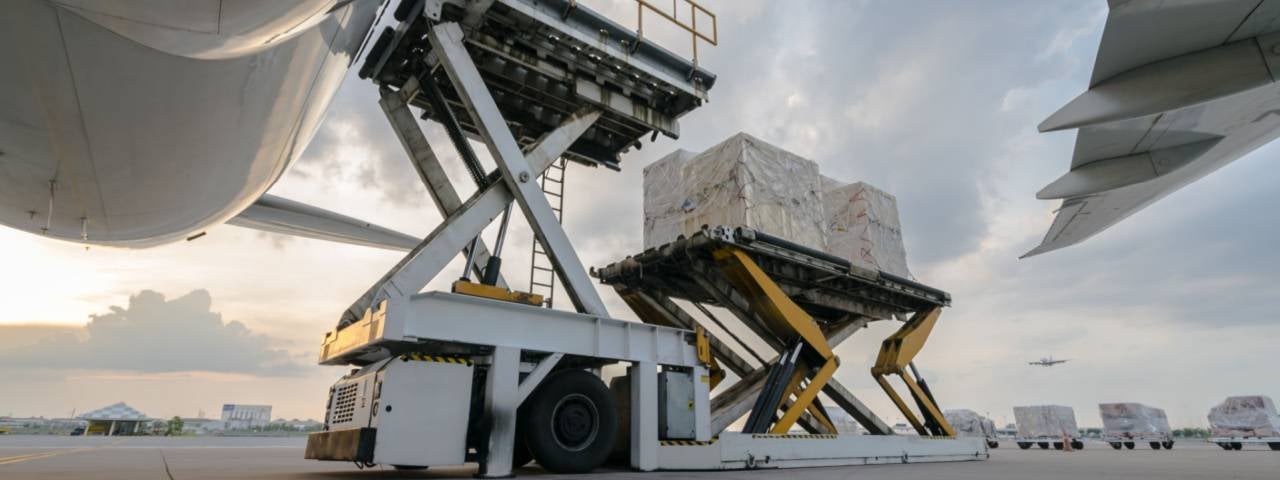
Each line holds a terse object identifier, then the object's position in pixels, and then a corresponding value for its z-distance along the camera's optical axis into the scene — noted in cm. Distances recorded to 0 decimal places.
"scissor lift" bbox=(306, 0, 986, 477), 608
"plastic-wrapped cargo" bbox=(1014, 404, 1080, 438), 2511
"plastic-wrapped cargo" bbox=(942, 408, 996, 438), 2823
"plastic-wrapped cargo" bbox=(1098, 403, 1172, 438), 2389
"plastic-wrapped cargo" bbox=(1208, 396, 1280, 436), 2291
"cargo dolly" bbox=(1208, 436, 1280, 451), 2217
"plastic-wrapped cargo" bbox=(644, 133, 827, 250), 1066
